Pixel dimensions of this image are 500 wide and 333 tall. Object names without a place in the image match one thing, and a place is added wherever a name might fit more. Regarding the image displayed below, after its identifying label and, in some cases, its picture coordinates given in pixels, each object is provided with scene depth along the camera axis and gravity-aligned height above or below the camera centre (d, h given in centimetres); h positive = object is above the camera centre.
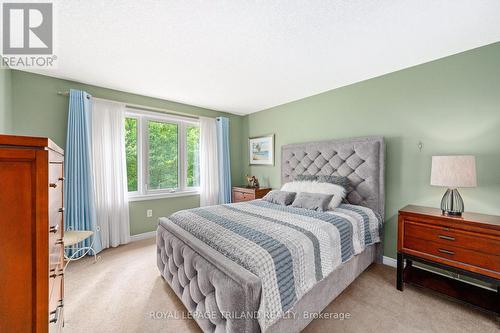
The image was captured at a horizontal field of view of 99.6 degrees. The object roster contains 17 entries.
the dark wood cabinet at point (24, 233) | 74 -22
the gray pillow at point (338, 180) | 287 -19
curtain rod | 341 +105
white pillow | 263 -30
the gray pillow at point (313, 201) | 247 -41
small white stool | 239 -78
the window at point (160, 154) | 355 +30
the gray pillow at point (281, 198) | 284 -41
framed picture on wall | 429 +39
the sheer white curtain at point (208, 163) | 418 +11
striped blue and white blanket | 133 -57
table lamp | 188 -11
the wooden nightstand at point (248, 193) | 402 -49
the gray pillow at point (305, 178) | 318 -17
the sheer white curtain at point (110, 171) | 309 +0
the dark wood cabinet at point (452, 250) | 173 -77
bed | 125 -65
